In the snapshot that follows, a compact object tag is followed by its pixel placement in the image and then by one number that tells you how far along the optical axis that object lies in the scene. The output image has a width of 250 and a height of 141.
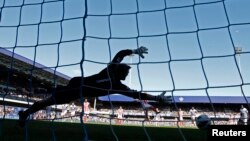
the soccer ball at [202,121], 5.47
